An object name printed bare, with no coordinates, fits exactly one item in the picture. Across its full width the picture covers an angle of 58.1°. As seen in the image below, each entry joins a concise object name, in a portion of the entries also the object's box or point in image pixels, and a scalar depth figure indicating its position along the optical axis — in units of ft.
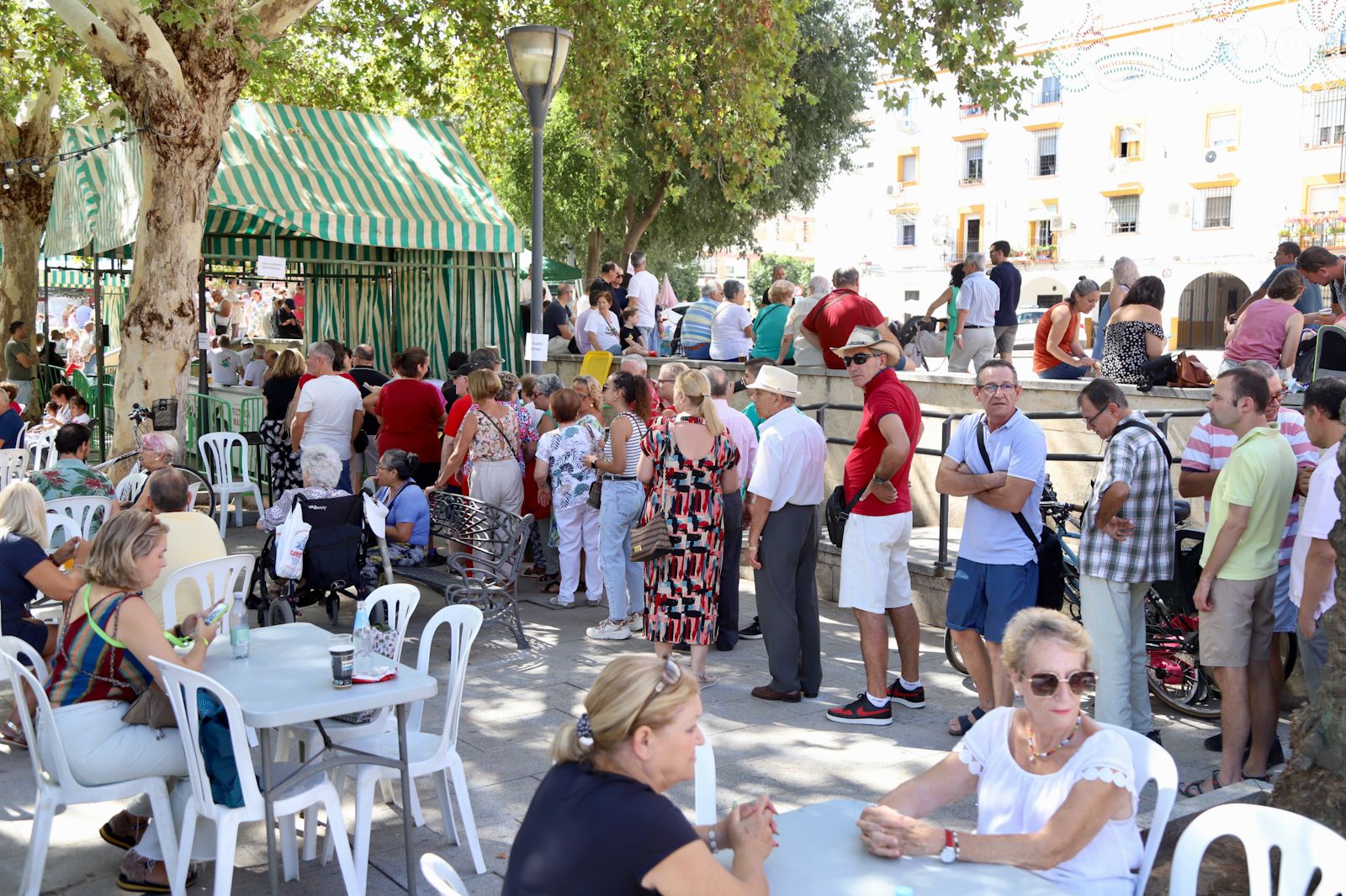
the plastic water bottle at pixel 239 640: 14.97
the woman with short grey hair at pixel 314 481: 23.53
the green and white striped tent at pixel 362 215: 40.11
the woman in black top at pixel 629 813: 7.85
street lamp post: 29.53
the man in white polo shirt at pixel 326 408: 32.32
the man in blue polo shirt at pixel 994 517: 18.03
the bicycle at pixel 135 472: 26.81
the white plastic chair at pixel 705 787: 10.91
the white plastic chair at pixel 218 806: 12.34
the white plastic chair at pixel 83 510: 24.11
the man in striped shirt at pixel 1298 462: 16.96
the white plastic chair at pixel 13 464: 31.14
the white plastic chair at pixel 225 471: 35.17
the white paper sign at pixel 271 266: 39.19
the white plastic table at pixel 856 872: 8.93
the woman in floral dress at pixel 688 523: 21.42
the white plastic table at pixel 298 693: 12.80
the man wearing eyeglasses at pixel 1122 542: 17.07
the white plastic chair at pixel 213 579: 16.78
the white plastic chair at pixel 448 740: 14.35
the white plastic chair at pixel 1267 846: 8.33
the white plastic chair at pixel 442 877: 8.75
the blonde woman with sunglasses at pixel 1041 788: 9.54
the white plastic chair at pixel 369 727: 14.60
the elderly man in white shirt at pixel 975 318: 38.78
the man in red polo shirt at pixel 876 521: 19.63
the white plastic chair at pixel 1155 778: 9.92
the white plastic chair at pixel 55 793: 12.92
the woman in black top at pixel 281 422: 33.76
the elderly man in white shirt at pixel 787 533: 20.22
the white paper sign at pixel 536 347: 31.14
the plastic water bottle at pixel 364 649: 14.01
